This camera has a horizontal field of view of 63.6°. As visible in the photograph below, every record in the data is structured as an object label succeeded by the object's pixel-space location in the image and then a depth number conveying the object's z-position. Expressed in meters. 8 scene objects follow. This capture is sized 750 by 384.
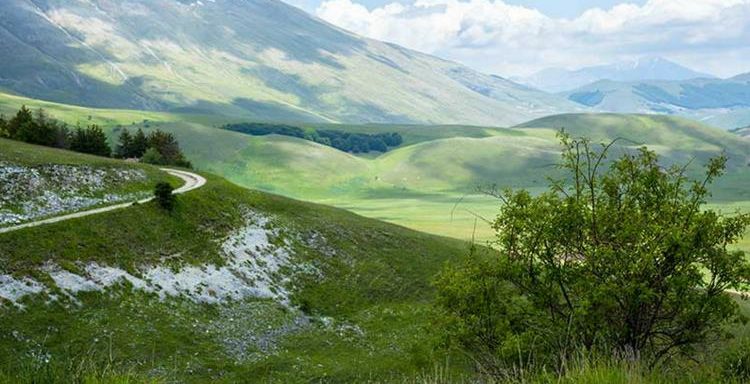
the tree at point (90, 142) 105.56
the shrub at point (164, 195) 66.62
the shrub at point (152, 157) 109.00
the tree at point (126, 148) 120.62
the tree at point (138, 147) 120.88
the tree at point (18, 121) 99.75
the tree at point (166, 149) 118.62
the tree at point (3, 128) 99.40
